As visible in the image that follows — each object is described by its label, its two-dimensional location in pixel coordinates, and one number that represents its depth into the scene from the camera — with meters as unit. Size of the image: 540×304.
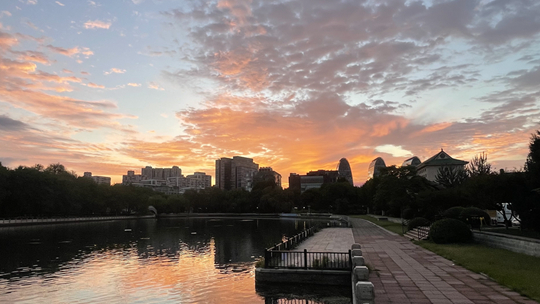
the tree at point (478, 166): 70.31
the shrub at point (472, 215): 29.90
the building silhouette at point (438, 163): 94.38
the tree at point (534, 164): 21.32
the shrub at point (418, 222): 36.16
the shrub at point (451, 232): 26.22
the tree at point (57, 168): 120.69
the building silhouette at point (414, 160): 158.12
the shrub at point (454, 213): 30.63
